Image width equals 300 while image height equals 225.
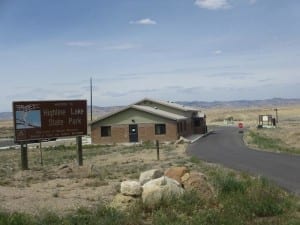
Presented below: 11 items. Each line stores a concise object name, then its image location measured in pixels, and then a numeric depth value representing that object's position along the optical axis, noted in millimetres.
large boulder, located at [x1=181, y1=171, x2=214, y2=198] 13969
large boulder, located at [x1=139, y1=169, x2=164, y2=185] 14500
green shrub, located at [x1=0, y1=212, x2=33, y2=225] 10273
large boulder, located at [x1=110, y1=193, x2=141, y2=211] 12745
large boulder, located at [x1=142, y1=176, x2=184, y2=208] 12742
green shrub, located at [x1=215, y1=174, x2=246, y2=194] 14545
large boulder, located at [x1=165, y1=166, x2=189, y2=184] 14950
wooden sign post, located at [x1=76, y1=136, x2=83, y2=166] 26844
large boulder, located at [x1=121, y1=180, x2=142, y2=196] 13094
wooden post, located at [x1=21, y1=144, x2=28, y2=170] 25266
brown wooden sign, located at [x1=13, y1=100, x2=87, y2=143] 24797
